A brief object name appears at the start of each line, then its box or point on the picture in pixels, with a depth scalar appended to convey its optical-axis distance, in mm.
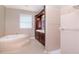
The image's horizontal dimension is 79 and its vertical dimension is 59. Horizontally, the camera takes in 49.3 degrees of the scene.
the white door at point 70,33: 1185
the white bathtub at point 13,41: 1923
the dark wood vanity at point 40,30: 2535
